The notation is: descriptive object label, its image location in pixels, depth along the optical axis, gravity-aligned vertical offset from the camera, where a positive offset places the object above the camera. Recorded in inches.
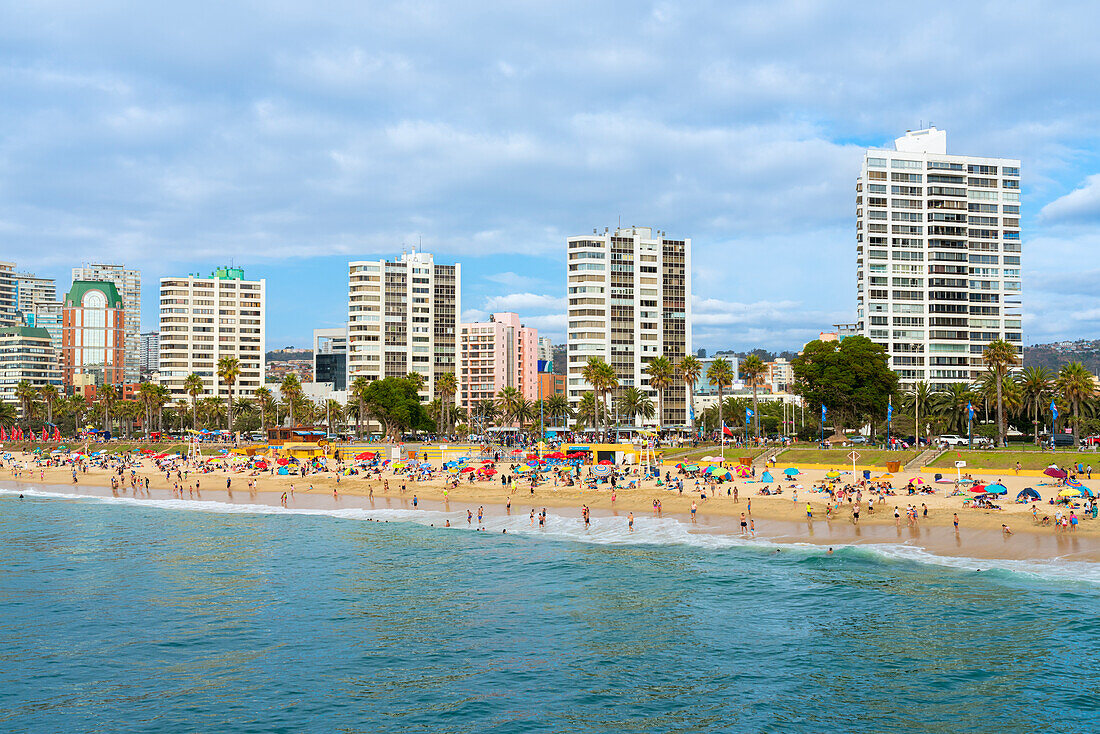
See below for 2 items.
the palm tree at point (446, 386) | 5994.1 +106.2
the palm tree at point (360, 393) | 6333.7 +61.9
